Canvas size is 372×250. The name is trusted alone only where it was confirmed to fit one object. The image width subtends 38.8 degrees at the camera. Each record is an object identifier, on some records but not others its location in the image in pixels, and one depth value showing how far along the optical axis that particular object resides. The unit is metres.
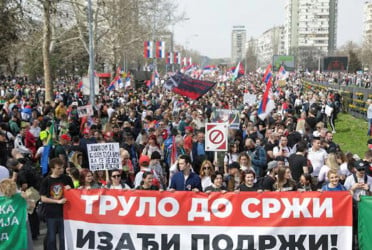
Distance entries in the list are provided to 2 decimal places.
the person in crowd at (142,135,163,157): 10.67
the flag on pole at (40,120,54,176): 10.70
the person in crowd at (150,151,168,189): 9.05
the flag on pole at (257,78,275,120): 16.11
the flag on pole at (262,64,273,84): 21.87
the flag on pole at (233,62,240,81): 36.03
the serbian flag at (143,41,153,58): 39.50
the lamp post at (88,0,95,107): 23.02
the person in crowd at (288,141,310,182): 9.10
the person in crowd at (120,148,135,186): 9.46
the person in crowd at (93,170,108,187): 7.80
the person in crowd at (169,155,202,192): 7.77
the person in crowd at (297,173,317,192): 7.51
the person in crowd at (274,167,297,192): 7.22
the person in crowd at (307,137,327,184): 9.74
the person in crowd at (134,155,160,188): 8.18
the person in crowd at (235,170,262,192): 7.06
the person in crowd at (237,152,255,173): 8.65
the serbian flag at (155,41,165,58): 41.44
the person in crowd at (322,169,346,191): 6.92
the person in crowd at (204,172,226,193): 7.17
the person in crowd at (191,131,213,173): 10.99
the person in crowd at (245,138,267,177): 10.16
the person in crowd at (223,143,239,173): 10.18
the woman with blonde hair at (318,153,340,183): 8.62
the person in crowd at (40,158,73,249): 6.53
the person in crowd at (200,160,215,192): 7.94
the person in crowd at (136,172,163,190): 7.03
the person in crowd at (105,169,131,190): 7.15
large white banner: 6.15
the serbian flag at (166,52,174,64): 52.03
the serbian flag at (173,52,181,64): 55.39
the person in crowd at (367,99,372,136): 20.00
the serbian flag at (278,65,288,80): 29.69
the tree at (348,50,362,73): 95.06
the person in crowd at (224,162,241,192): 8.05
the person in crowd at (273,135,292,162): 10.48
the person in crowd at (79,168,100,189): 7.17
